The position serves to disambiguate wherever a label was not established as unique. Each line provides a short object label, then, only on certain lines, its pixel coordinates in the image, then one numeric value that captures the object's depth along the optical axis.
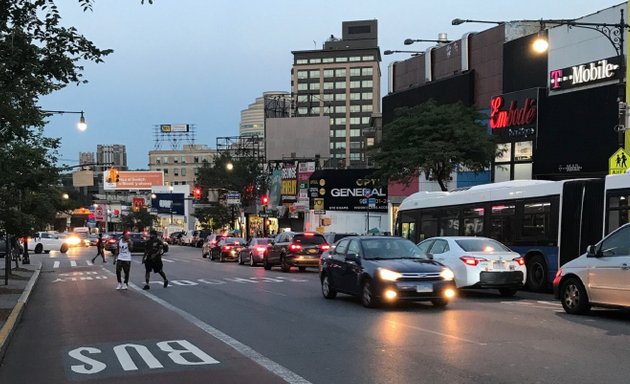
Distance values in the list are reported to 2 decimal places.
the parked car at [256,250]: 34.45
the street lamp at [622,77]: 21.86
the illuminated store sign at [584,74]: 31.01
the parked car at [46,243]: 56.94
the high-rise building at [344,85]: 166.38
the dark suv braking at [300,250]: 29.11
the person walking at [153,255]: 20.64
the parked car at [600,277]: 11.91
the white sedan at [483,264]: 16.58
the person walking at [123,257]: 20.56
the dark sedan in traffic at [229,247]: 40.44
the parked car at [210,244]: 43.47
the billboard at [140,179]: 123.88
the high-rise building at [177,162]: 170.25
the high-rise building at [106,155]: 174.30
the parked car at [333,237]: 33.51
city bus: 17.22
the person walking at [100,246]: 40.78
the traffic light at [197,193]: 75.07
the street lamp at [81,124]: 32.78
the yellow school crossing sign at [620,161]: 21.27
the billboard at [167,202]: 109.00
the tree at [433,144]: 31.08
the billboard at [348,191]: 63.41
